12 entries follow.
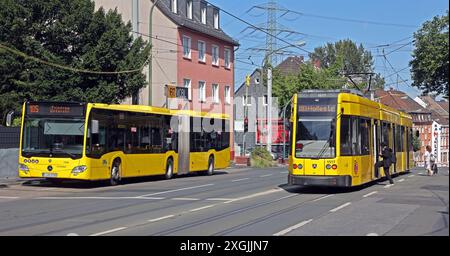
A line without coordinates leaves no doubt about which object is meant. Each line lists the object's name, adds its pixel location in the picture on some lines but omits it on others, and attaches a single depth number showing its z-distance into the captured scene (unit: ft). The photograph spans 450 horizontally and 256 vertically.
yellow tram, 61.93
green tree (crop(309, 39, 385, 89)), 318.18
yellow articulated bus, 73.97
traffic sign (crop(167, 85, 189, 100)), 122.15
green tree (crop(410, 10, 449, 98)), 118.09
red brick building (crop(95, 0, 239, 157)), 145.89
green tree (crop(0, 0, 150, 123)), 96.68
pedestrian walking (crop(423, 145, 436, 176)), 103.71
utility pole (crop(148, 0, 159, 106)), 106.91
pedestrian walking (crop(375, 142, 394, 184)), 75.87
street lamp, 153.48
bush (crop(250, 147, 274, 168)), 153.89
